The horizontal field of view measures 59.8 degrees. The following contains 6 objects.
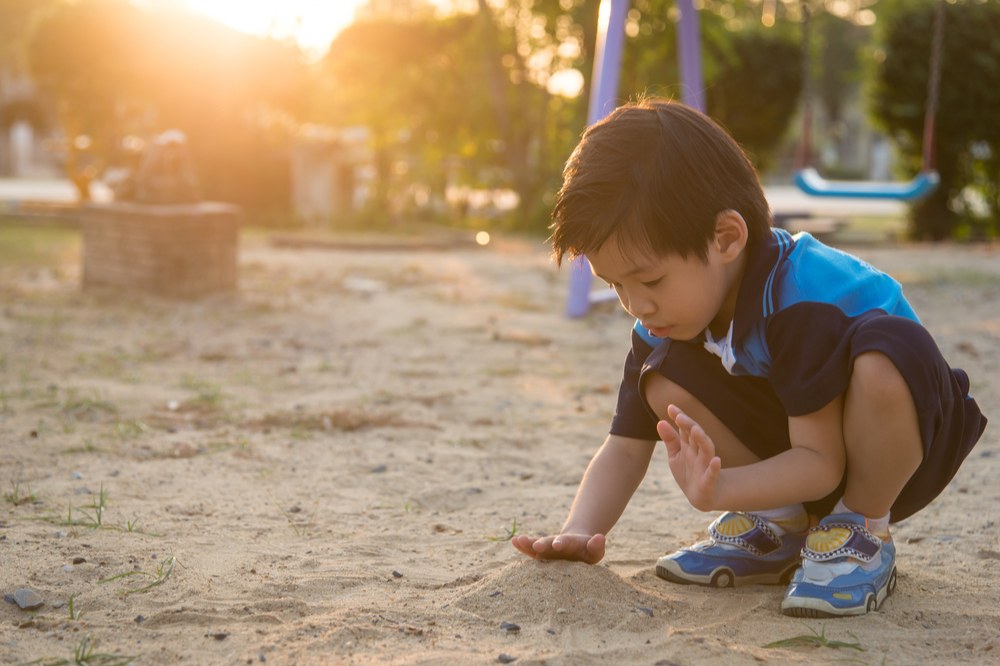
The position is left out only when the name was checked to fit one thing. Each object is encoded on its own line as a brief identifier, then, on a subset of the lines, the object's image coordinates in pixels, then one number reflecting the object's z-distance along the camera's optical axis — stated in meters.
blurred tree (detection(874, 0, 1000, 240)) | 9.02
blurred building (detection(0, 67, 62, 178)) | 25.20
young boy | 1.48
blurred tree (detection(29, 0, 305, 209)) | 11.44
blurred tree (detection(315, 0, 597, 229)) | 10.51
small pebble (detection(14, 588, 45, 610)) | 1.55
